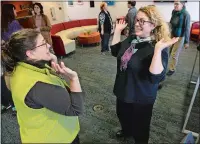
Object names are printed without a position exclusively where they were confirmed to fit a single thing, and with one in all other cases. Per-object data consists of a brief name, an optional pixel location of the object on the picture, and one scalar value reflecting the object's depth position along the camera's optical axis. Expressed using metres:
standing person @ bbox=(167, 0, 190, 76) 3.20
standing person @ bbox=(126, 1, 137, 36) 3.70
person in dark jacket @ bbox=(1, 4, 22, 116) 2.77
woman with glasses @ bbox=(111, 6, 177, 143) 1.42
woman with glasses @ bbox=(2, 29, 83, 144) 0.97
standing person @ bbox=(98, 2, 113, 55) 4.67
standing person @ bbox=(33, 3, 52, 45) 3.83
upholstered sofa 4.76
